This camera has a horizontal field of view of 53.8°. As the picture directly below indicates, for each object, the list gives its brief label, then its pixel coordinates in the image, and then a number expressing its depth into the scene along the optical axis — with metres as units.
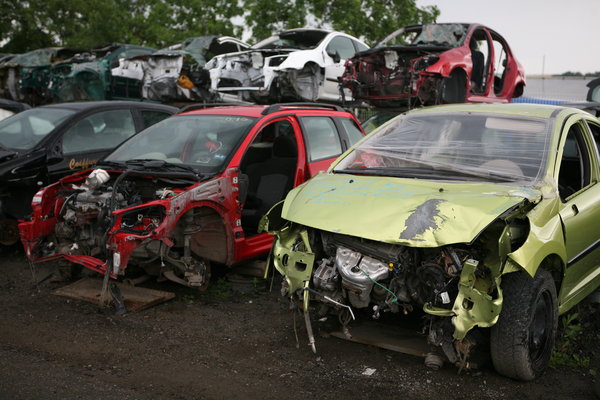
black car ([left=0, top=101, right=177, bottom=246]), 6.50
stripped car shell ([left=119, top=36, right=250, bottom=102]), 12.19
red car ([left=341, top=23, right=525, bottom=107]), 9.28
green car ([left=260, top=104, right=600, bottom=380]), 3.47
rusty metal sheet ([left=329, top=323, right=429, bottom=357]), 3.98
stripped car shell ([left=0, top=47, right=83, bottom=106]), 13.34
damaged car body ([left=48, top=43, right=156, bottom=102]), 12.78
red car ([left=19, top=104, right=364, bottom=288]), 4.89
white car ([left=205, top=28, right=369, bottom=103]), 11.08
